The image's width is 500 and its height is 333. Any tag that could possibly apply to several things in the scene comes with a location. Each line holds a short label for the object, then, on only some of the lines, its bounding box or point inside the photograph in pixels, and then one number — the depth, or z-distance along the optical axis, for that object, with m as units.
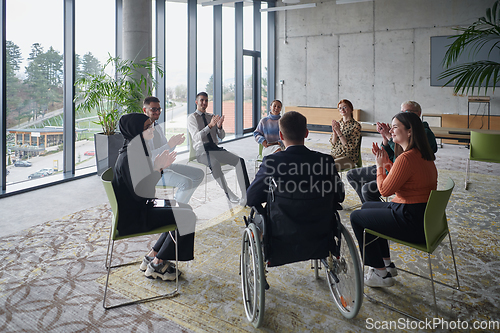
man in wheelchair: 2.15
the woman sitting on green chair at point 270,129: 5.27
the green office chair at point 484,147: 5.14
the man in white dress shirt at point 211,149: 4.59
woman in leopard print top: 4.43
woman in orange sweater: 2.44
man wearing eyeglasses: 3.94
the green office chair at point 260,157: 5.05
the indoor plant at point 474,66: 3.74
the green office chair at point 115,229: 2.40
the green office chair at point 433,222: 2.27
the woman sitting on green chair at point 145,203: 2.51
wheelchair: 2.13
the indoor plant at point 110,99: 5.56
